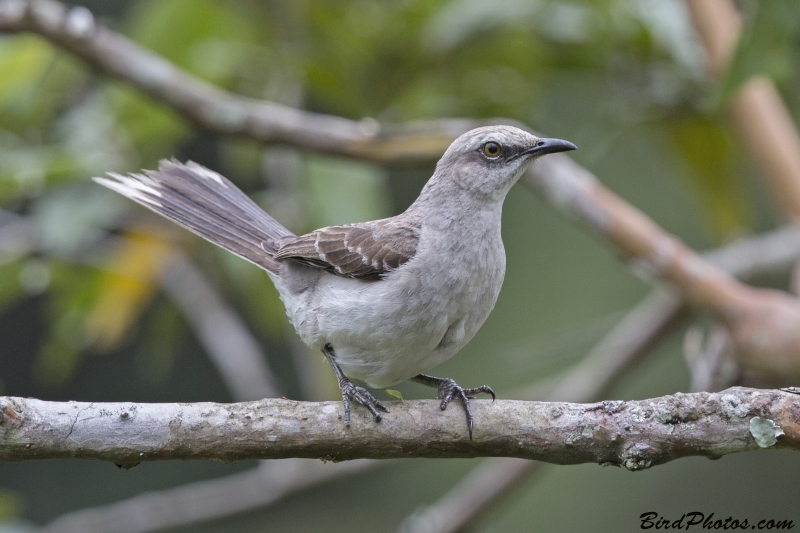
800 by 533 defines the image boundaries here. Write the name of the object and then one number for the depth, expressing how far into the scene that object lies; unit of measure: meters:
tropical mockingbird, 7.05
